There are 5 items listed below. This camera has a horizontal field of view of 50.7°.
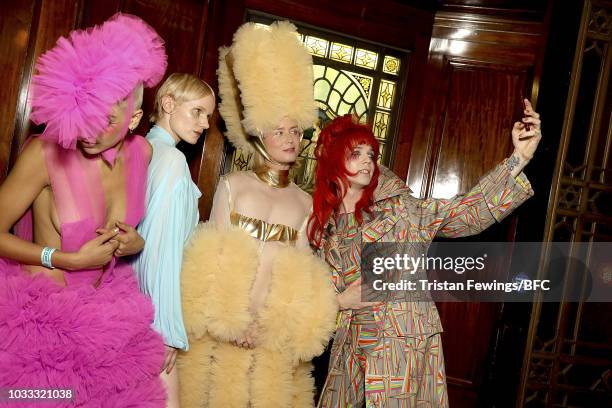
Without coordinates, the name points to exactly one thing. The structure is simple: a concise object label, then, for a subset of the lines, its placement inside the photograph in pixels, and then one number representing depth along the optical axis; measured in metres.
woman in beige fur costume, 2.91
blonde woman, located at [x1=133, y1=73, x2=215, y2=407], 2.52
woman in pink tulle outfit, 2.06
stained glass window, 4.13
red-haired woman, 3.04
